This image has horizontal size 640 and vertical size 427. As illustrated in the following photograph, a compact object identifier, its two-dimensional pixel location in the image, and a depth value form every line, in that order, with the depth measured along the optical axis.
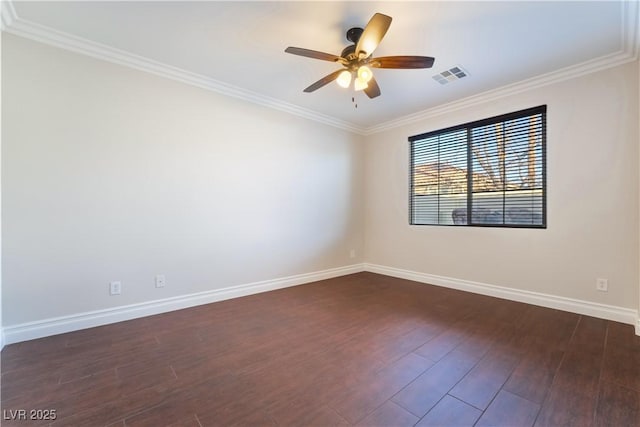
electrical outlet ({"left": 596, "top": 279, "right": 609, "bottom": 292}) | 2.69
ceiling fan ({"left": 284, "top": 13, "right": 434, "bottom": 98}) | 1.92
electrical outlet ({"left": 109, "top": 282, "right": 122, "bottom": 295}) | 2.61
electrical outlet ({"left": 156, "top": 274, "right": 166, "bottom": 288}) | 2.86
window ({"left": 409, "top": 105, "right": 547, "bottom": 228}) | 3.17
